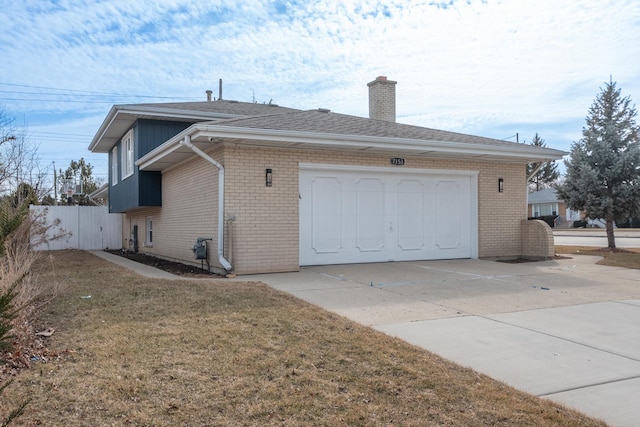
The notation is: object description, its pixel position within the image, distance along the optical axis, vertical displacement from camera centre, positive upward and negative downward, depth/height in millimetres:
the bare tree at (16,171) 12523 +1112
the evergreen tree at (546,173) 59531 +4381
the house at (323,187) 10805 +610
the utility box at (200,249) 11598 -853
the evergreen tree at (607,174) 18062 +1292
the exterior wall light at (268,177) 11039 +752
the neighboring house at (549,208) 51625 +164
